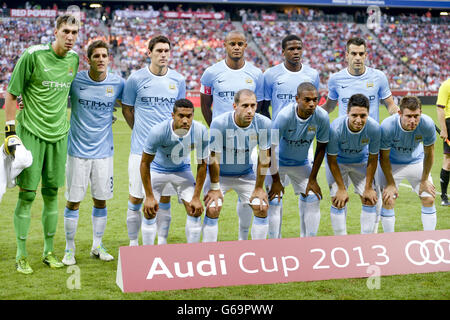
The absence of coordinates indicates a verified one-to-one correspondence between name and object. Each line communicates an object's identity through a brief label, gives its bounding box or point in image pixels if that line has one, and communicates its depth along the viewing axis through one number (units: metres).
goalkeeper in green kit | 5.26
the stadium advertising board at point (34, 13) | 35.41
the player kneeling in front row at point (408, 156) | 5.75
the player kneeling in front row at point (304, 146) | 5.45
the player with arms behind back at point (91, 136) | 5.62
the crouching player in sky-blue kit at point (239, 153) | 5.27
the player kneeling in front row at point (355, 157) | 5.55
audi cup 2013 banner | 4.61
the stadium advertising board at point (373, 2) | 41.00
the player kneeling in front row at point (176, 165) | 5.22
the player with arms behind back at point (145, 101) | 5.78
